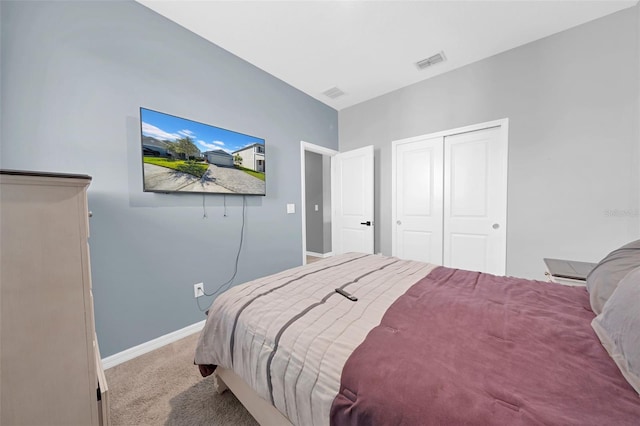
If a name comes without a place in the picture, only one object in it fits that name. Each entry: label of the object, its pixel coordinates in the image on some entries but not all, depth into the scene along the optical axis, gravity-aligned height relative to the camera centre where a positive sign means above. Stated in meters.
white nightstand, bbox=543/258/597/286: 1.51 -0.51
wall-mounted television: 1.79 +0.46
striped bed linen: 0.75 -0.51
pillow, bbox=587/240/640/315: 0.93 -0.33
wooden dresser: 0.72 -0.33
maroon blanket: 0.53 -0.49
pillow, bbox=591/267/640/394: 0.60 -0.40
